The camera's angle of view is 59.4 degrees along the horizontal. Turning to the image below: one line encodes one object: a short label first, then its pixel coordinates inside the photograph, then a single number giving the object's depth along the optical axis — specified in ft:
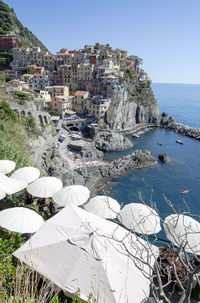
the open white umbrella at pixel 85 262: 13.23
